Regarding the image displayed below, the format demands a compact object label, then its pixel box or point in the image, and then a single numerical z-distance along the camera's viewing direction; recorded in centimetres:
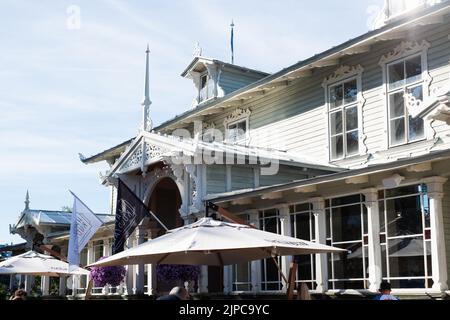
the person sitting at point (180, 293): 609
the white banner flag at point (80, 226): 1714
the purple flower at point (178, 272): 1630
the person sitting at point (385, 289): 938
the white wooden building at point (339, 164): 1248
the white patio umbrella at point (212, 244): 885
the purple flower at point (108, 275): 1995
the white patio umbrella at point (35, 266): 1619
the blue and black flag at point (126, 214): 1570
